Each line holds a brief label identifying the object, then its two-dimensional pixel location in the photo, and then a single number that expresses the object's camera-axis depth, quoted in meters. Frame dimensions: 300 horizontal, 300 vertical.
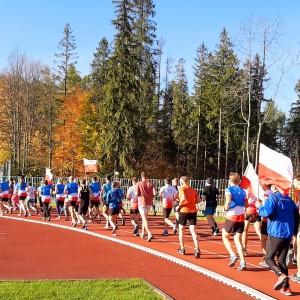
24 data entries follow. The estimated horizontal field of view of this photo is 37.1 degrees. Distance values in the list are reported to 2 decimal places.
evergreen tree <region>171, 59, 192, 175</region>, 51.94
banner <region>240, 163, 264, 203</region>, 10.86
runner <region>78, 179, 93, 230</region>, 15.79
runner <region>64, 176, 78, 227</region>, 16.98
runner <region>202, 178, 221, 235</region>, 14.35
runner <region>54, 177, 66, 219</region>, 19.45
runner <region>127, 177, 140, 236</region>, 14.77
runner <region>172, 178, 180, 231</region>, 15.99
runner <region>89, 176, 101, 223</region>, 17.91
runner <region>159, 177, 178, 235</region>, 15.26
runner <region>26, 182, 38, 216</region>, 22.47
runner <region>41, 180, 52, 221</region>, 19.50
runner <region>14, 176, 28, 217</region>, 20.62
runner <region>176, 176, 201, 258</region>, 10.73
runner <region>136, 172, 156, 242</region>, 13.35
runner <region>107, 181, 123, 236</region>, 14.29
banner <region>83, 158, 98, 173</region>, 24.48
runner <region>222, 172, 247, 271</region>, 9.23
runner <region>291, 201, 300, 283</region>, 8.26
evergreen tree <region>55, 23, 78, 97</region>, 48.84
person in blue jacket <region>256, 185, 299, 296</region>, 7.50
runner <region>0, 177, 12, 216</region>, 22.43
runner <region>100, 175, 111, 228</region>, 16.30
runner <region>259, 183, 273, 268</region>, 9.49
